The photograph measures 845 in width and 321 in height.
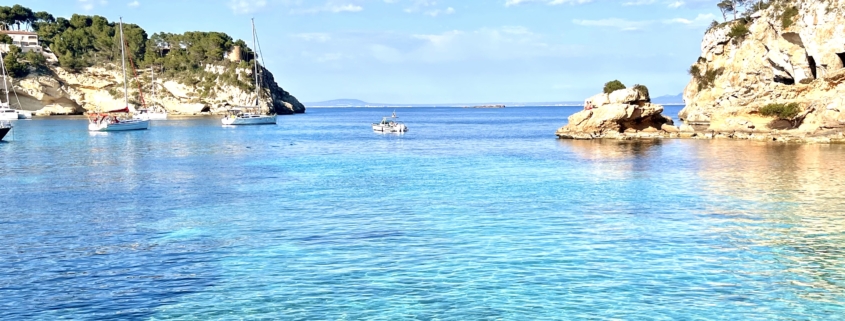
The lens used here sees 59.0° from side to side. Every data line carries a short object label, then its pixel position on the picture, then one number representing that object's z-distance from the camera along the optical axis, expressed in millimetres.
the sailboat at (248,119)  104456
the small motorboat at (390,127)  87062
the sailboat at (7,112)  124775
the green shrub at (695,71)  94538
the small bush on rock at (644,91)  71150
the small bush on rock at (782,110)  59719
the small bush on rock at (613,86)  86788
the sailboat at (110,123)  84375
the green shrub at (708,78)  88938
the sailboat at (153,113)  117812
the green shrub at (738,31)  85750
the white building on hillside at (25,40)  161750
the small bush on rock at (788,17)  69525
